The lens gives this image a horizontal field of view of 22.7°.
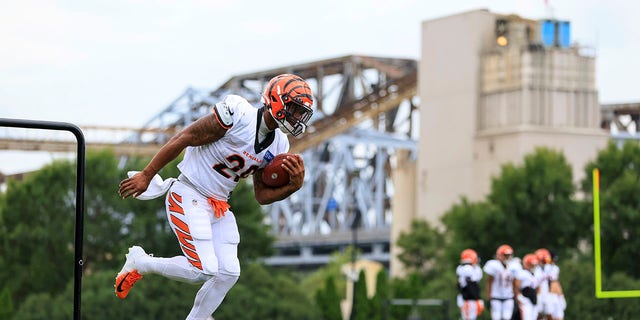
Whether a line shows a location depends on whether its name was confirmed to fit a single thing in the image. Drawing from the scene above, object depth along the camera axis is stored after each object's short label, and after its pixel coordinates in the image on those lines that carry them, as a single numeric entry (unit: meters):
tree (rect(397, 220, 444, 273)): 76.00
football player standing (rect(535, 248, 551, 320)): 29.64
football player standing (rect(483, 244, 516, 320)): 28.42
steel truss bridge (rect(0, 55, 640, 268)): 130.38
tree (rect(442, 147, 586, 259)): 63.00
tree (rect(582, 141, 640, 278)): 59.34
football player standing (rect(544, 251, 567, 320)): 29.95
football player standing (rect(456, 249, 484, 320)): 29.67
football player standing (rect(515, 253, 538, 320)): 27.84
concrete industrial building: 84.00
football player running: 12.88
